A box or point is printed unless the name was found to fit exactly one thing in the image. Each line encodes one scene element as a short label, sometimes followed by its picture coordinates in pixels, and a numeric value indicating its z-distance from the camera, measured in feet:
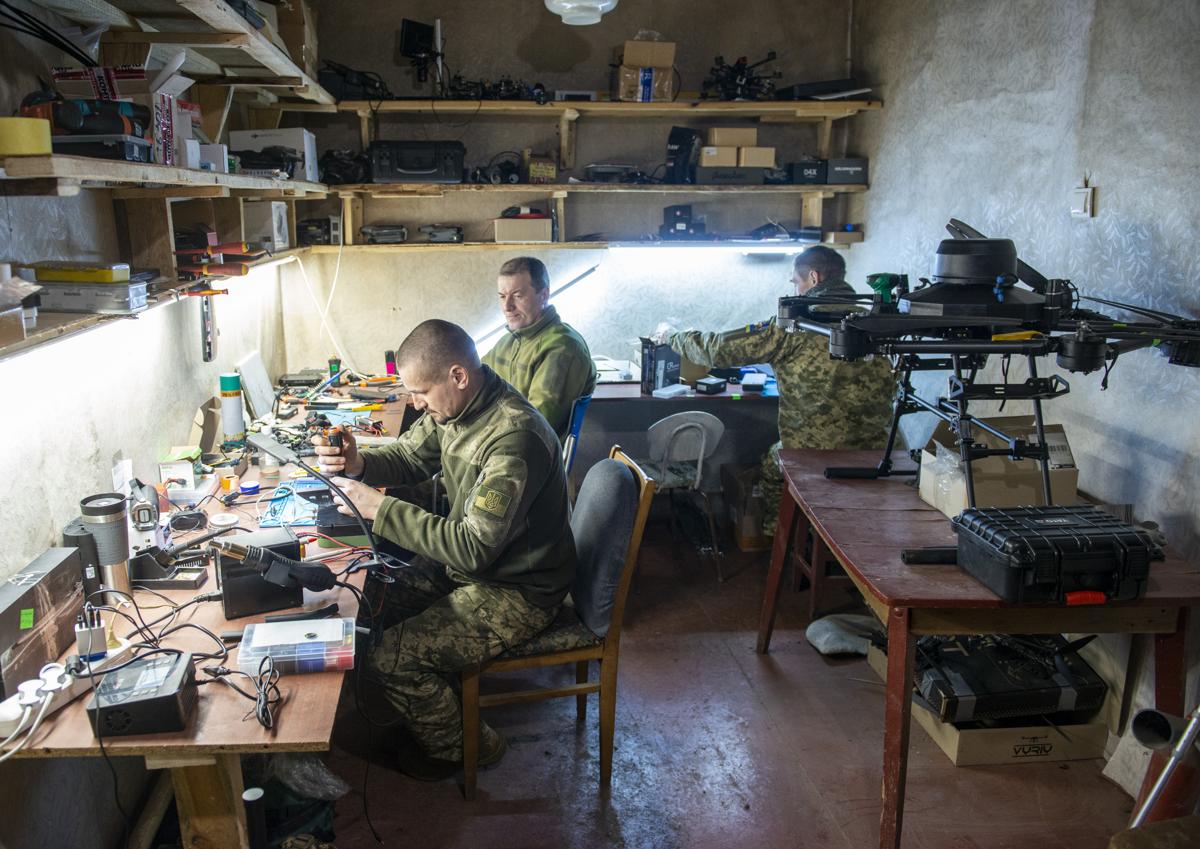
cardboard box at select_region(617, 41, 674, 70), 14.43
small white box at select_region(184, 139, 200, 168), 7.18
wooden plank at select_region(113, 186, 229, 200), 7.89
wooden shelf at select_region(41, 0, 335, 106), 7.00
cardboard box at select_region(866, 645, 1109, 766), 9.02
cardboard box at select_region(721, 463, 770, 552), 14.42
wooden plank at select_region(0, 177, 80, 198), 4.95
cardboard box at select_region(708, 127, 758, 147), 15.29
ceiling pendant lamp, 11.02
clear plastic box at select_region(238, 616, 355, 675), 5.80
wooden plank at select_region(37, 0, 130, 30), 6.75
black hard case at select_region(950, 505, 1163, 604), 6.81
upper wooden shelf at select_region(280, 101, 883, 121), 14.38
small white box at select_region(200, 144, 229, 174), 8.23
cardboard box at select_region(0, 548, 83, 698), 5.19
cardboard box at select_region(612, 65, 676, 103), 14.62
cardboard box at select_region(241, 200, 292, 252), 12.02
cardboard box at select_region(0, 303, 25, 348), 4.93
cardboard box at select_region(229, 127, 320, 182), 12.15
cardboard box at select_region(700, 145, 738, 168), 15.19
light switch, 9.73
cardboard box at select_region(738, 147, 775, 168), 15.28
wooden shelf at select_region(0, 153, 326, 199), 4.65
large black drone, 7.54
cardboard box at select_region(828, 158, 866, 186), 15.33
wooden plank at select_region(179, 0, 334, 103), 6.77
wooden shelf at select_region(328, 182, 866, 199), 14.57
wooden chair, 8.04
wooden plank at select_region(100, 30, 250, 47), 7.88
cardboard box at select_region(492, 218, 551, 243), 15.26
